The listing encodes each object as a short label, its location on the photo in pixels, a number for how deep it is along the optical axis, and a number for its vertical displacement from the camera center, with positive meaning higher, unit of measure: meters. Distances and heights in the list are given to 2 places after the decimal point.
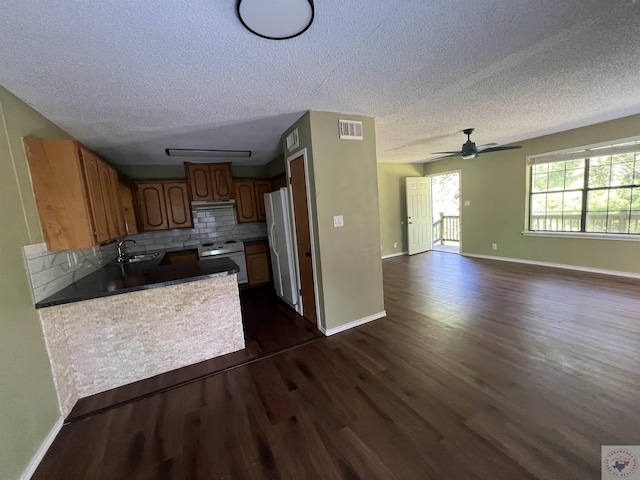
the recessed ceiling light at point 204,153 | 3.58 +1.01
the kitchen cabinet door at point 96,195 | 2.17 +0.32
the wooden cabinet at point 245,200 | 4.70 +0.31
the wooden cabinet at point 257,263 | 4.59 -0.88
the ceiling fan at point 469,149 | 3.68 +0.72
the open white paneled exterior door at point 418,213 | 6.44 -0.29
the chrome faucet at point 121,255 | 3.51 -0.42
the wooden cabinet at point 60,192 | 1.90 +0.31
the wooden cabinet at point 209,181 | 4.26 +0.67
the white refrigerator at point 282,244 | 3.35 -0.44
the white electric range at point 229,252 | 4.26 -0.57
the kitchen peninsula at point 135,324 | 1.94 -0.86
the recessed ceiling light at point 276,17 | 1.12 +0.94
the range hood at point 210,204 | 4.40 +0.27
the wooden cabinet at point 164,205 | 4.11 +0.30
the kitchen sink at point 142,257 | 3.61 -0.48
